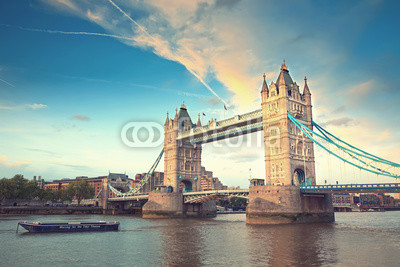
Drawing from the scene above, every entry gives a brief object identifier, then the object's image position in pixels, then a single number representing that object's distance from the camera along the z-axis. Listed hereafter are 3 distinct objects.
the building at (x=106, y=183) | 116.38
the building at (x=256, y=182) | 59.49
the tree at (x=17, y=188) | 96.31
